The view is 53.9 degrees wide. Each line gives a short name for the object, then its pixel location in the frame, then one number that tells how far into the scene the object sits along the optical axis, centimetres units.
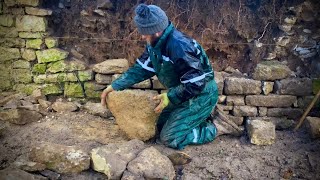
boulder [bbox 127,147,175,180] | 308
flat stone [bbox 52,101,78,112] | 444
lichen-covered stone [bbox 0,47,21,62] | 455
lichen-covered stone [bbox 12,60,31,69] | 458
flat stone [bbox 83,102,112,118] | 436
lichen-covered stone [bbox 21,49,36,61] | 452
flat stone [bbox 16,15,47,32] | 441
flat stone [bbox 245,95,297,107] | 416
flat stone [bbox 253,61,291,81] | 410
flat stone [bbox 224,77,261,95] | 414
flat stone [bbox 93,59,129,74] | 436
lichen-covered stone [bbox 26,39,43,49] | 448
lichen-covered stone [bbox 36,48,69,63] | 452
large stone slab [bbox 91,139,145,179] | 308
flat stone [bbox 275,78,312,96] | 410
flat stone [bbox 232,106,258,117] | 423
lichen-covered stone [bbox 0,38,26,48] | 451
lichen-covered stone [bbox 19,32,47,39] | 445
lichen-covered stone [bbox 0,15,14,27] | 442
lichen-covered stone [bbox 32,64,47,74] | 458
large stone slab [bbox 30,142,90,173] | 318
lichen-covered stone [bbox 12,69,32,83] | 462
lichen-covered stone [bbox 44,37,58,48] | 450
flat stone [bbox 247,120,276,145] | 374
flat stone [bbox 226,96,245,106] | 423
